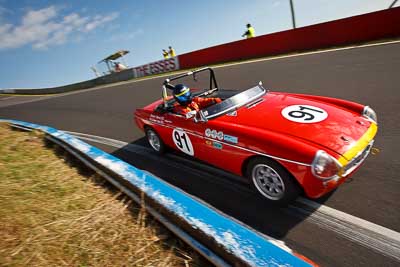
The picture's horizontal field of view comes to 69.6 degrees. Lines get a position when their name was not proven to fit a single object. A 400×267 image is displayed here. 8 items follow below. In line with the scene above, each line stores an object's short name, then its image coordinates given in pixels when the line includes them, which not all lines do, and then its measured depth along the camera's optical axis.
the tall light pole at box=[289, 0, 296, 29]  16.92
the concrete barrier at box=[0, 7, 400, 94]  12.15
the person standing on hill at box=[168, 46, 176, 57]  21.36
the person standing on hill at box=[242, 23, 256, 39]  16.45
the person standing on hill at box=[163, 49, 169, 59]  22.12
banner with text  20.36
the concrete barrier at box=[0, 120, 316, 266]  1.74
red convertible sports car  2.83
